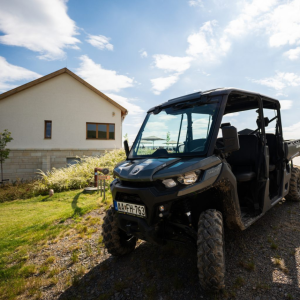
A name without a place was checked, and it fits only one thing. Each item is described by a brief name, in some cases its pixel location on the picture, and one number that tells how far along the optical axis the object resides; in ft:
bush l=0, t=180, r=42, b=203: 38.52
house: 55.62
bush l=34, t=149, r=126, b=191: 38.63
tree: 51.31
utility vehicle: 8.50
